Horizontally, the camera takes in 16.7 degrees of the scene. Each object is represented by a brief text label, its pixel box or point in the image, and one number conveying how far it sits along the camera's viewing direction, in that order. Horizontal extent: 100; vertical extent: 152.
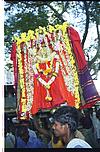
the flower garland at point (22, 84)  3.80
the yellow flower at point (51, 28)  3.89
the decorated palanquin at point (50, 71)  3.81
